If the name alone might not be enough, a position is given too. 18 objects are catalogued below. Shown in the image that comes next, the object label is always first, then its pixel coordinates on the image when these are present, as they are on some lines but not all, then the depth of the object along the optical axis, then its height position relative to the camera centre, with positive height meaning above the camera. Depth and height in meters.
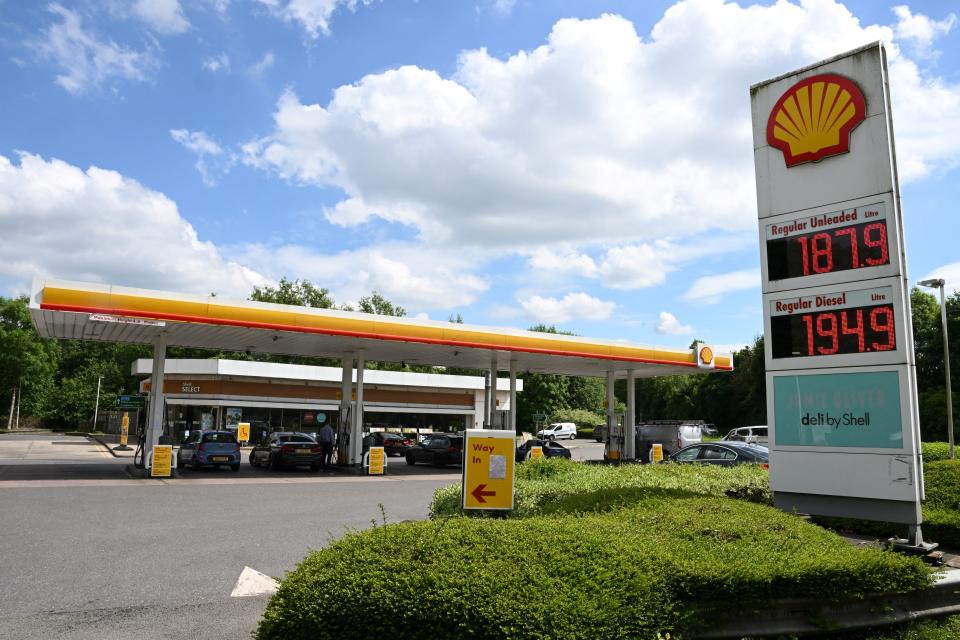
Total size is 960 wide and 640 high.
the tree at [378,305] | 74.81 +11.13
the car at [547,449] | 31.56 -1.57
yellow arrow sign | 8.25 -0.65
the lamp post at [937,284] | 23.11 +4.41
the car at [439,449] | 28.38 -1.47
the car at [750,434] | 40.62 -0.98
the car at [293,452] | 24.08 -1.39
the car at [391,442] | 34.81 -1.46
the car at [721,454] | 17.52 -0.92
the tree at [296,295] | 65.31 +10.63
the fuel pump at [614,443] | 30.56 -1.17
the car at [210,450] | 22.81 -1.33
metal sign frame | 8.17 +0.66
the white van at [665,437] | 31.89 -0.92
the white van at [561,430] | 64.62 -1.39
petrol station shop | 39.12 +0.80
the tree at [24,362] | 64.88 +4.08
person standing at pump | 25.12 -1.06
